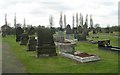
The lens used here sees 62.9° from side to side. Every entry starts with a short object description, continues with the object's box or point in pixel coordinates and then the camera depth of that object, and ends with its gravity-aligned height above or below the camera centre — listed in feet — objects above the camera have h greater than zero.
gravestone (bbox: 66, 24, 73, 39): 51.33 +2.16
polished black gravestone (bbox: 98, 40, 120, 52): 28.28 -3.20
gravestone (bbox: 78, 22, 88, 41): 46.41 -0.58
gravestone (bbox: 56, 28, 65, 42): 40.87 -0.48
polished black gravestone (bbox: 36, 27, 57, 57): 25.73 -2.13
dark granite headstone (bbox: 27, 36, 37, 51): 31.87 -2.63
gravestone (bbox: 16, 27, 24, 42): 50.51 +1.33
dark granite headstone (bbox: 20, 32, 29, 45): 41.49 -1.27
